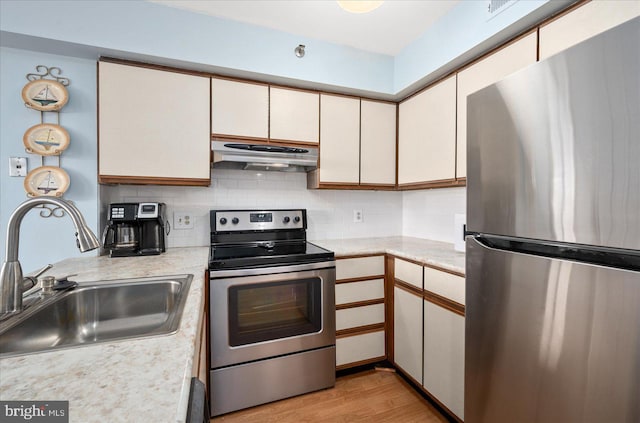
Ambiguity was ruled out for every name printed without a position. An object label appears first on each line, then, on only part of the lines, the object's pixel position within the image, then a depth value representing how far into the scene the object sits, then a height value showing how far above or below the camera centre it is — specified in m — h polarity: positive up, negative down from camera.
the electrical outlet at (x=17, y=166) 1.69 +0.24
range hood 1.97 +0.37
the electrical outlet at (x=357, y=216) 2.76 -0.07
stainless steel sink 0.90 -0.38
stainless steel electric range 1.71 -0.72
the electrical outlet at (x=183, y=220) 2.23 -0.09
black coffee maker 1.82 -0.14
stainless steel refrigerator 0.74 -0.09
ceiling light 1.39 +0.98
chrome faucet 0.86 -0.11
